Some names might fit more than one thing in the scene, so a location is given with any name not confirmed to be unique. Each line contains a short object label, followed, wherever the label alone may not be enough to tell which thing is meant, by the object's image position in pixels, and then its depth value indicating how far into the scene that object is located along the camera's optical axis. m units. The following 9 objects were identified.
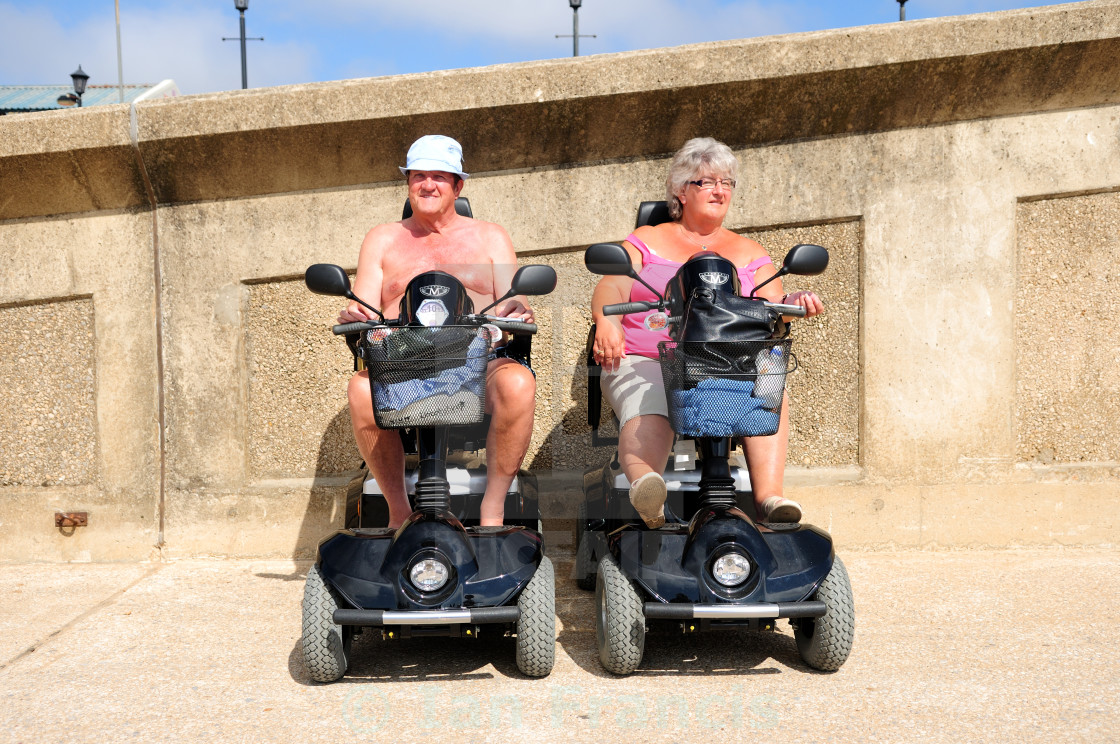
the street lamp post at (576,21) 21.70
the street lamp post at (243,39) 20.67
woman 3.14
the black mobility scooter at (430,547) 2.72
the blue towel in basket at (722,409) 2.80
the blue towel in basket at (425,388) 2.81
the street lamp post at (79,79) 21.39
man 3.28
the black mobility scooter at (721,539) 2.73
